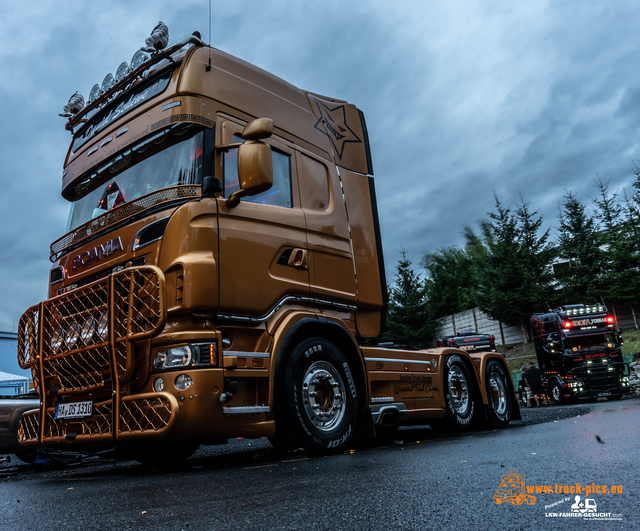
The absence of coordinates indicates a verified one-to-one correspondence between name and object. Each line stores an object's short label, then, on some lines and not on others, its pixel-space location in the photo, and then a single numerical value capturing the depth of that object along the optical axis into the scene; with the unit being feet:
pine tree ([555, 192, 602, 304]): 82.33
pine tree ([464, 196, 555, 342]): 82.79
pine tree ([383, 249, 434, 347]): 94.02
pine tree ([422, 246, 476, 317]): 110.01
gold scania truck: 13.84
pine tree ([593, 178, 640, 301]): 76.74
